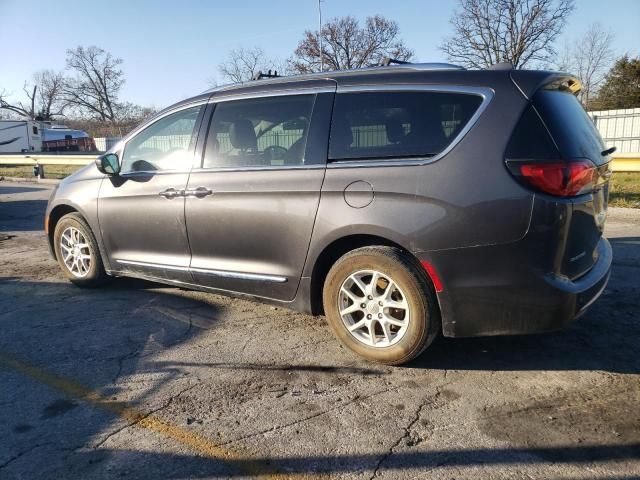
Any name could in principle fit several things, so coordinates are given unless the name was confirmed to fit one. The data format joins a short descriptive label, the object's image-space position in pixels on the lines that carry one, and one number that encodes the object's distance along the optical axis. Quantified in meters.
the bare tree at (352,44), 49.41
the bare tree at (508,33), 30.83
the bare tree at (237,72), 53.28
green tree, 31.55
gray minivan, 3.10
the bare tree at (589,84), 35.03
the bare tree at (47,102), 73.25
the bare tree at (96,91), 69.50
